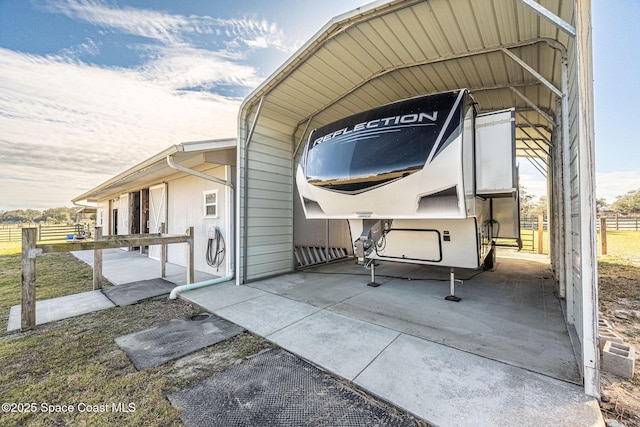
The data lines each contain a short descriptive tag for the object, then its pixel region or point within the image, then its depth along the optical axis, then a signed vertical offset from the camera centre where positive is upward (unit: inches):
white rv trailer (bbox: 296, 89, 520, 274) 99.3 +19.0
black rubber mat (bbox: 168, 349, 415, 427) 63.7 -50.8
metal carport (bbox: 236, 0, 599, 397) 74.4 +88.8
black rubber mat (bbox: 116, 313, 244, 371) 95.7 -51.9
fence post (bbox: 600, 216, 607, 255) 305.9 -28.4
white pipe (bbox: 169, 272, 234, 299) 168.7 -48.2
